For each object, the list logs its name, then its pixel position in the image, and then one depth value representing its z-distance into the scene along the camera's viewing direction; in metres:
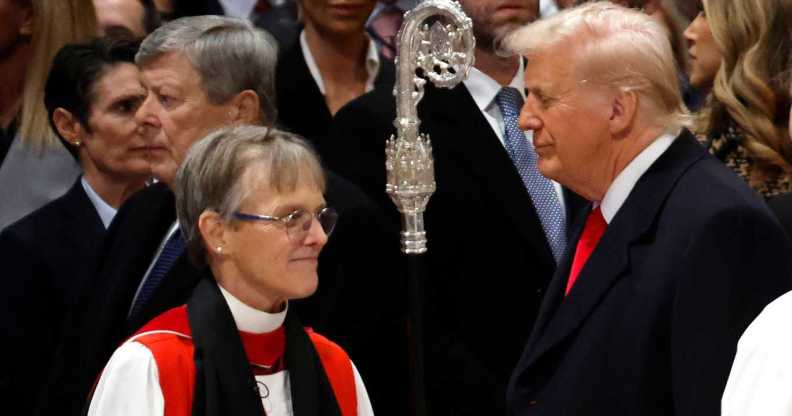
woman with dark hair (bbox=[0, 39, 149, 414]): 10.55
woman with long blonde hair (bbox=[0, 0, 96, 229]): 11.90
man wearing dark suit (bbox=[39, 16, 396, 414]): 9.98
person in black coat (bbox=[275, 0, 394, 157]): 12.01
